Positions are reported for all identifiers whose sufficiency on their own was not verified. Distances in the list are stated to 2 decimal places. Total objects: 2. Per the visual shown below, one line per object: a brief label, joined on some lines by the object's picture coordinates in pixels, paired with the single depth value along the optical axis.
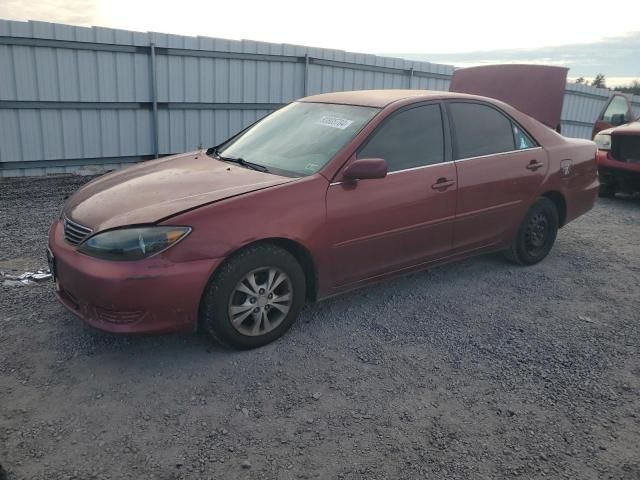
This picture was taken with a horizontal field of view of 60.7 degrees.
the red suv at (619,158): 8.08
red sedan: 3.06
